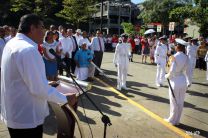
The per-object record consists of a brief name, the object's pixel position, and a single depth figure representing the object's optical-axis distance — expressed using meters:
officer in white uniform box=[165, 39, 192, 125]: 4.31
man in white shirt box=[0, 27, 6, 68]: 4.91
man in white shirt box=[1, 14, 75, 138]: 1.85
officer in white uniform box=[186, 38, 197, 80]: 8.49
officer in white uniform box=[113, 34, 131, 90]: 6.75
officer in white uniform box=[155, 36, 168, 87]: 7.56
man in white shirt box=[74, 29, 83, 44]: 8.86
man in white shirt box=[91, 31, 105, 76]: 8.66
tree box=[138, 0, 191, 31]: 32.94
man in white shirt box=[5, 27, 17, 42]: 6.84
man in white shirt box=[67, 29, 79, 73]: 7.90
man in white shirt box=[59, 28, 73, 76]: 7.64
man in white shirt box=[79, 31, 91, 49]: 8.20
